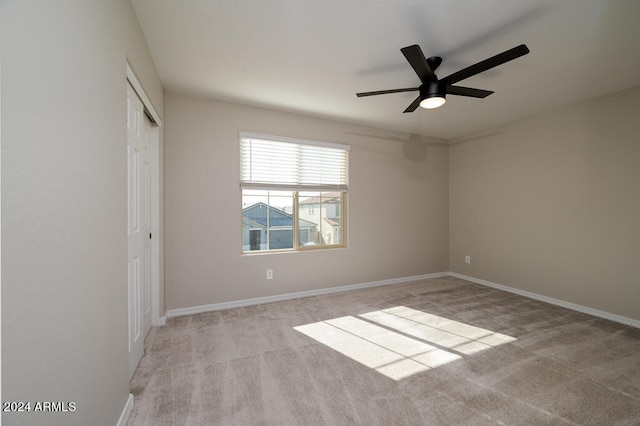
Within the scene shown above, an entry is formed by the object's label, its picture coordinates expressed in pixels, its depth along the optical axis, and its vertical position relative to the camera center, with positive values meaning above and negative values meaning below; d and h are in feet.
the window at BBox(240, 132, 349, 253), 11.72 +0.89
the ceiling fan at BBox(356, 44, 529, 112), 6.03 +3.52
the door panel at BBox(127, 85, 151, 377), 6.47 -0.24
